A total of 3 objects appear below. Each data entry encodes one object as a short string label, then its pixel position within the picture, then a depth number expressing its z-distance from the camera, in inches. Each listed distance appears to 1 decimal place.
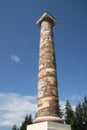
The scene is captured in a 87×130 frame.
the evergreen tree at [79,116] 1035.8
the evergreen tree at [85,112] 1128.1
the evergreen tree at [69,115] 963.2
